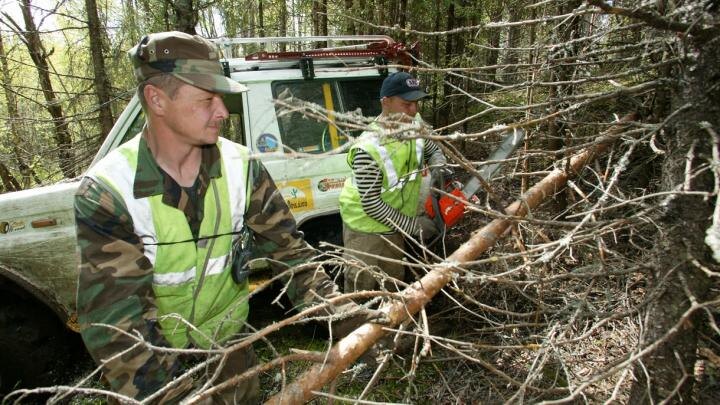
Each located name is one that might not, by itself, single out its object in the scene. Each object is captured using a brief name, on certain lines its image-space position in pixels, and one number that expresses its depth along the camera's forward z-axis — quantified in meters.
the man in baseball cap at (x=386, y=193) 2.85
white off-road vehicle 3.11
